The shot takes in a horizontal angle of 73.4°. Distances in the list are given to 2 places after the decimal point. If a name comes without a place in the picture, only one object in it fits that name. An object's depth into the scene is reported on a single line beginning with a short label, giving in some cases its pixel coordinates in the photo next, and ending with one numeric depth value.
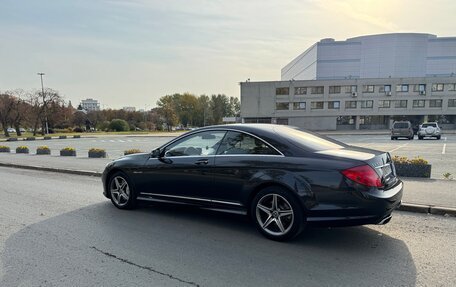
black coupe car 3.72
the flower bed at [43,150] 17.30
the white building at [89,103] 161.48
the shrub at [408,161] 8.11
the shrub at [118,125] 74.94
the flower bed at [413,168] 8.02
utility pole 54.03
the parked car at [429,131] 28.86
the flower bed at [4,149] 19.99
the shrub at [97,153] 14.59
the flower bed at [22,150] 18.61
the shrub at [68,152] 15.88
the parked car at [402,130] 28.23
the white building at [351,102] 62.89
